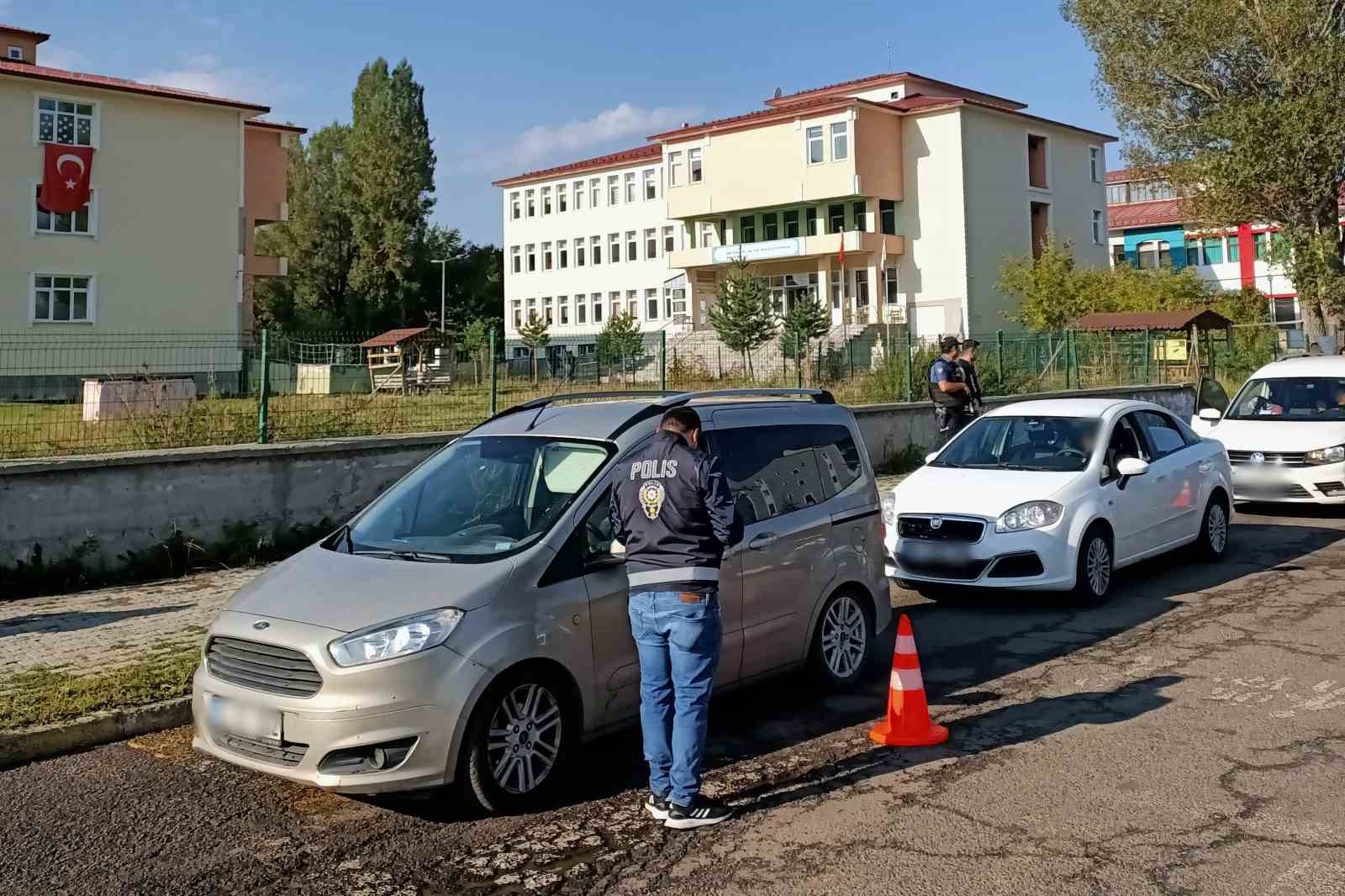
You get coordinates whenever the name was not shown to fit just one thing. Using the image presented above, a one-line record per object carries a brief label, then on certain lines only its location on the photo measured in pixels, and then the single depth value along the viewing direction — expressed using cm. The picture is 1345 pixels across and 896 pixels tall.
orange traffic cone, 600
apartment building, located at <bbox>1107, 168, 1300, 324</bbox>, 6425
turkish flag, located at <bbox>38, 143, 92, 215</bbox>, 3681
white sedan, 905
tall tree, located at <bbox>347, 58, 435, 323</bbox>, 6812
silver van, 485
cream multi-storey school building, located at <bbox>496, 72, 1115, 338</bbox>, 5250
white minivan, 1370
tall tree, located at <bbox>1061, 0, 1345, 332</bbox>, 3234
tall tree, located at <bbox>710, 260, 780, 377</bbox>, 4491
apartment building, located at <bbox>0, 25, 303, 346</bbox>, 3644
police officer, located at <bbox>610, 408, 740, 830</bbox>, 489
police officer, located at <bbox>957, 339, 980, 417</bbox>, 1380
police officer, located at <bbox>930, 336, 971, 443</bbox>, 1363
